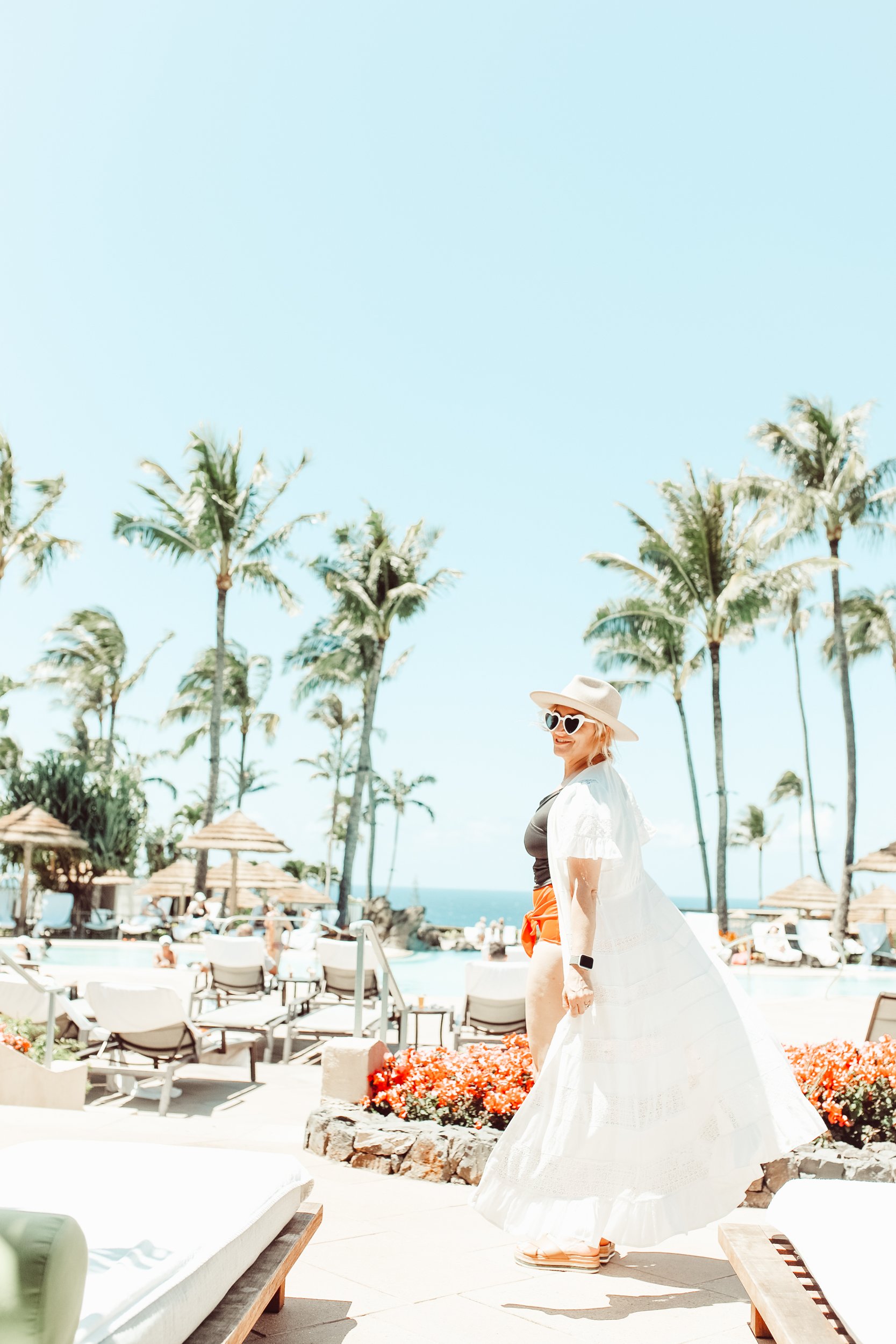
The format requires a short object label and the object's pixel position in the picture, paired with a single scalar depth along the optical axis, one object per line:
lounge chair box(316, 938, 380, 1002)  9.06
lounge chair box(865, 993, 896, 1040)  5.83
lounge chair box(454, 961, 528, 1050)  7.38
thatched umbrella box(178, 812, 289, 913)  16.59
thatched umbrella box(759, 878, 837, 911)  26.27
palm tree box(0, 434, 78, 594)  18.81
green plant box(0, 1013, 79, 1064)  6.61
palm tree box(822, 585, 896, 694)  29.17
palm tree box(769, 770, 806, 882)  50.75
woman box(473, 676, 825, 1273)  2.61
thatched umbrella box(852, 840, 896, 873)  20.39
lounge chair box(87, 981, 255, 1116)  6.36
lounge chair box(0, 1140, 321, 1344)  1.46
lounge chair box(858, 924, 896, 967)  20.62
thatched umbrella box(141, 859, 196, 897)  23.73
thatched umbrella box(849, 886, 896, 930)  23.36
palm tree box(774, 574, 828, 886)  34.47
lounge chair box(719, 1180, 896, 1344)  1.68
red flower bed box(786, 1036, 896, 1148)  4.32
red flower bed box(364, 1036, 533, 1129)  4.39
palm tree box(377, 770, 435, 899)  46.16
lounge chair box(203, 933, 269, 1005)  9.38
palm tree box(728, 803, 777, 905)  58.38
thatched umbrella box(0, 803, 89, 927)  20.53
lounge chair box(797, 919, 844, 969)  19.69
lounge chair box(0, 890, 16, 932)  22.89
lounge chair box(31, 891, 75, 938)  22.41
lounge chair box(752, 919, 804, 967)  20.03
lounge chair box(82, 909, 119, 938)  22.50
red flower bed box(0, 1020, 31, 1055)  5.89
